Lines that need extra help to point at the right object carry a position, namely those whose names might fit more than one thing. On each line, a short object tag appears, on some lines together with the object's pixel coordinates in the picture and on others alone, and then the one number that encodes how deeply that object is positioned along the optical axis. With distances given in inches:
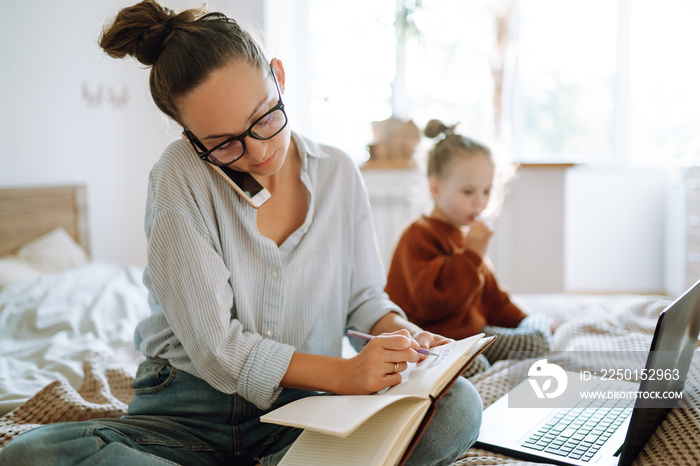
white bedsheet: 50.6
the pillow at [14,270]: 71.8
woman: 30.9
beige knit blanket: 32.7
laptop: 29.4
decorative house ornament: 118.1
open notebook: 25.8
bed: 39.4
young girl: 59.9
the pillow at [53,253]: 81.0
